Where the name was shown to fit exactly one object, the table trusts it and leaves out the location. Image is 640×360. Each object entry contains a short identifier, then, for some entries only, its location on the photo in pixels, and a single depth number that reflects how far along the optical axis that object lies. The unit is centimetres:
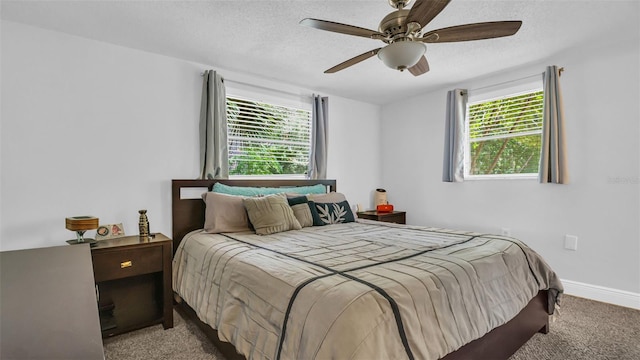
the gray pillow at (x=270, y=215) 268
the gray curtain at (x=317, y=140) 397
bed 122
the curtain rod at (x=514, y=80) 309
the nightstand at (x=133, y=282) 222
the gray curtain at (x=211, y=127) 311
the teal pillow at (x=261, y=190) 311
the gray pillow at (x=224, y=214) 273
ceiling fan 172
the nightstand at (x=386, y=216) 413
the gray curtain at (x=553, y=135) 304
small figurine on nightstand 259
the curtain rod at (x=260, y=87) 336
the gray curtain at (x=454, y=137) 382
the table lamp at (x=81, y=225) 221
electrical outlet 307
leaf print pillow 310
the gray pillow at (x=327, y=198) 330
